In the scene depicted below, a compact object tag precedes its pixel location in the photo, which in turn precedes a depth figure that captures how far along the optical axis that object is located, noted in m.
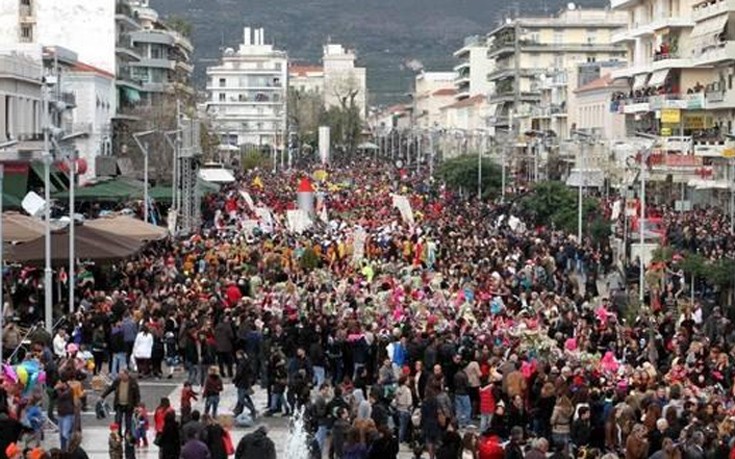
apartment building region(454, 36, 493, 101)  172.50
